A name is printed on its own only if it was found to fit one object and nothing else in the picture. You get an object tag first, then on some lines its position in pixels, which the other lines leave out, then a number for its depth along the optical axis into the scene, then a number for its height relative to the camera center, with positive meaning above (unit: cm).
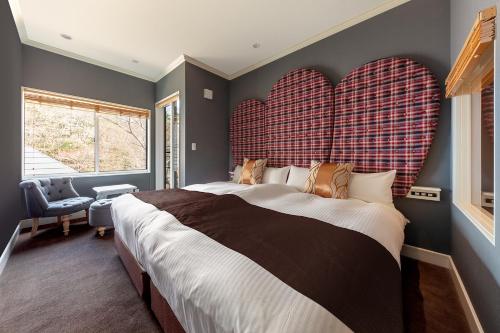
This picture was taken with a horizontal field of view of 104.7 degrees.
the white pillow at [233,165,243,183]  330 -16
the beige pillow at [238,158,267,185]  289 -11
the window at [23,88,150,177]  296 +53
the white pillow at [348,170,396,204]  191 -23
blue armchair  247 -49
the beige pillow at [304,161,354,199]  198 -17
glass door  357 +41
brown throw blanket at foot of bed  66 -41
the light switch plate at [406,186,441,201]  186 -29
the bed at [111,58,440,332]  66 -39
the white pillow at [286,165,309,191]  245 -17
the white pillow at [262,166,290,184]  278 -15
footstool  252 -66
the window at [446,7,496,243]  119 +28
